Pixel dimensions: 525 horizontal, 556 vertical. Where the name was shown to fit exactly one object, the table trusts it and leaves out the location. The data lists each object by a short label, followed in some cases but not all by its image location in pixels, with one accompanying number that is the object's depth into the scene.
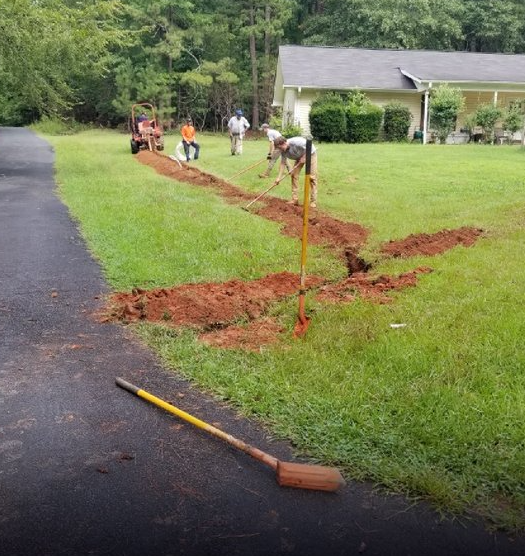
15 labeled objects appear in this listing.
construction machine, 24.56
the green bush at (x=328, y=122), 27.56
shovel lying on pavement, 3.32
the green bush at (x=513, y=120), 27.55
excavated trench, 5.86
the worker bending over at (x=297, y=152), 11.86
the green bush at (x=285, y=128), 27.48
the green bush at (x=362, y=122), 27.97
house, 30.86
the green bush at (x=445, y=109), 28.36
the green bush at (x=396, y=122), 29.44
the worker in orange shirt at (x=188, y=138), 21.52
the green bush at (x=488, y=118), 28.14
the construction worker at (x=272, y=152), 13.80
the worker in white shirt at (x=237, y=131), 22.11
